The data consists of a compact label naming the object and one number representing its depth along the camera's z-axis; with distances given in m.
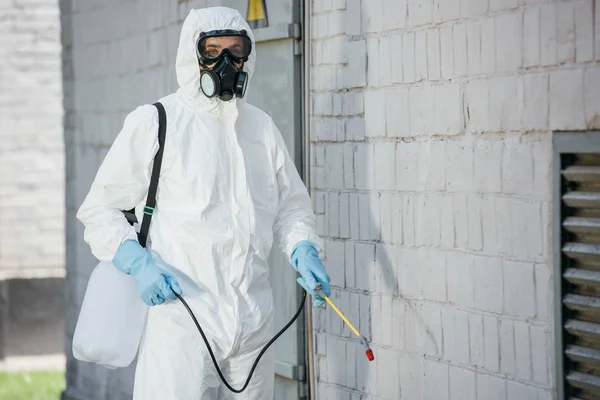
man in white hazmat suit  6.13
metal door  8.18
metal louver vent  5.80
